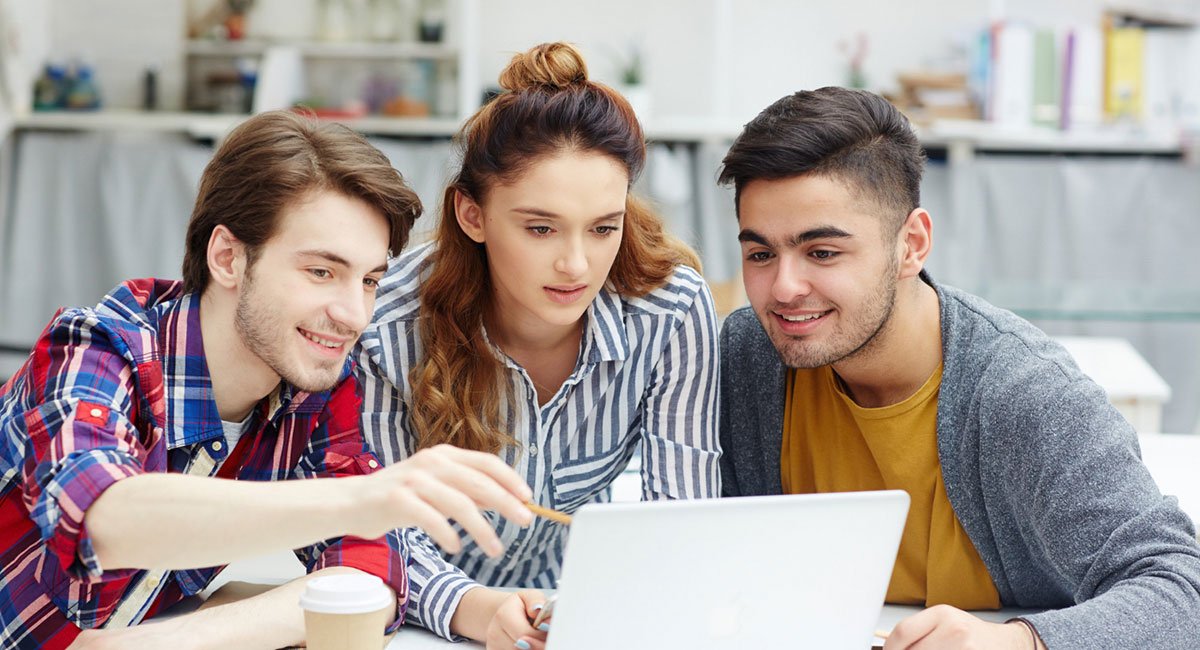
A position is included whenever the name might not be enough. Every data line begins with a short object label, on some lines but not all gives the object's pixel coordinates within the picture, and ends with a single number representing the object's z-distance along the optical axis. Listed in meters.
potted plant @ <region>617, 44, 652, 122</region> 4.16
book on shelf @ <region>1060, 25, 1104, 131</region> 4.12
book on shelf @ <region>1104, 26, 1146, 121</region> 4.09
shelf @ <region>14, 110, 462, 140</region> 4.23
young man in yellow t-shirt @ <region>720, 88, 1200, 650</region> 1.34
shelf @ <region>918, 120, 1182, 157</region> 4.04
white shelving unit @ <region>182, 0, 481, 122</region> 4.35
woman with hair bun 1.48
